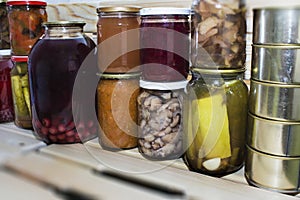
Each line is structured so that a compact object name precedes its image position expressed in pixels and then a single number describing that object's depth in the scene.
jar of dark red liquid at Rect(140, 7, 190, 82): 0.55
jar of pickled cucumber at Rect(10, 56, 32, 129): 0.72
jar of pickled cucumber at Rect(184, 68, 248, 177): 0.51
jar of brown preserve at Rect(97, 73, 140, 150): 0.60
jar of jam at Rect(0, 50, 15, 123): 0.75
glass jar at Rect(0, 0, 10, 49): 0.79
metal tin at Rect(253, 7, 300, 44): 0.42
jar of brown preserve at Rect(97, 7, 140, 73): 0.59
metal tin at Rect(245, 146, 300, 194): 0.46
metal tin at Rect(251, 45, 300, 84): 0.43
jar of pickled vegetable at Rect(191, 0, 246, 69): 0.49
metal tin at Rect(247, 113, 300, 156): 0.45
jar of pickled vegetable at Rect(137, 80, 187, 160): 0.56
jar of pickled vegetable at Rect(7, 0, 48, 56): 0.70
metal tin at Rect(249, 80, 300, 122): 0.44
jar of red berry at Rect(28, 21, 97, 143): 0.62
